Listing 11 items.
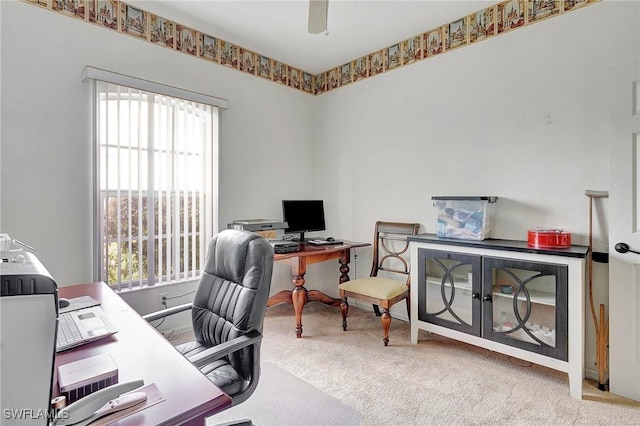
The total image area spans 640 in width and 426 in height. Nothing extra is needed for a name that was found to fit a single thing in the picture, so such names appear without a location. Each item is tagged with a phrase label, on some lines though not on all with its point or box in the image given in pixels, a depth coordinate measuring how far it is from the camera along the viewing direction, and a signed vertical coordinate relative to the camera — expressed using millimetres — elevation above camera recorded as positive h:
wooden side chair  2639 -631
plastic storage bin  2414 -38
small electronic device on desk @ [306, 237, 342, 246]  3274 -320
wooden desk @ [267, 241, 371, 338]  2773 -499
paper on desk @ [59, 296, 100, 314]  1387 -421
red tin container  2068 -178
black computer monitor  3336 -49
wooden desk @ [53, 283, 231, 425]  740 -463
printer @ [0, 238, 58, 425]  511 -219
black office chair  1332 -467
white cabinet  1931 -603
